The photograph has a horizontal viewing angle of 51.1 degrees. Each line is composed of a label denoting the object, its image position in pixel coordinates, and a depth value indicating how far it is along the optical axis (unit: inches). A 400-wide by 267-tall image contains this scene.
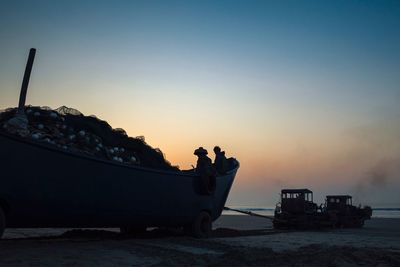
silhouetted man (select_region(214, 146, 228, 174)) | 613.9
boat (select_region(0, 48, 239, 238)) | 324.8
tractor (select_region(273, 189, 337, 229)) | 1049.5
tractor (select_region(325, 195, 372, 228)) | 1189.1
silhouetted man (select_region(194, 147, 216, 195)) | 535.0
